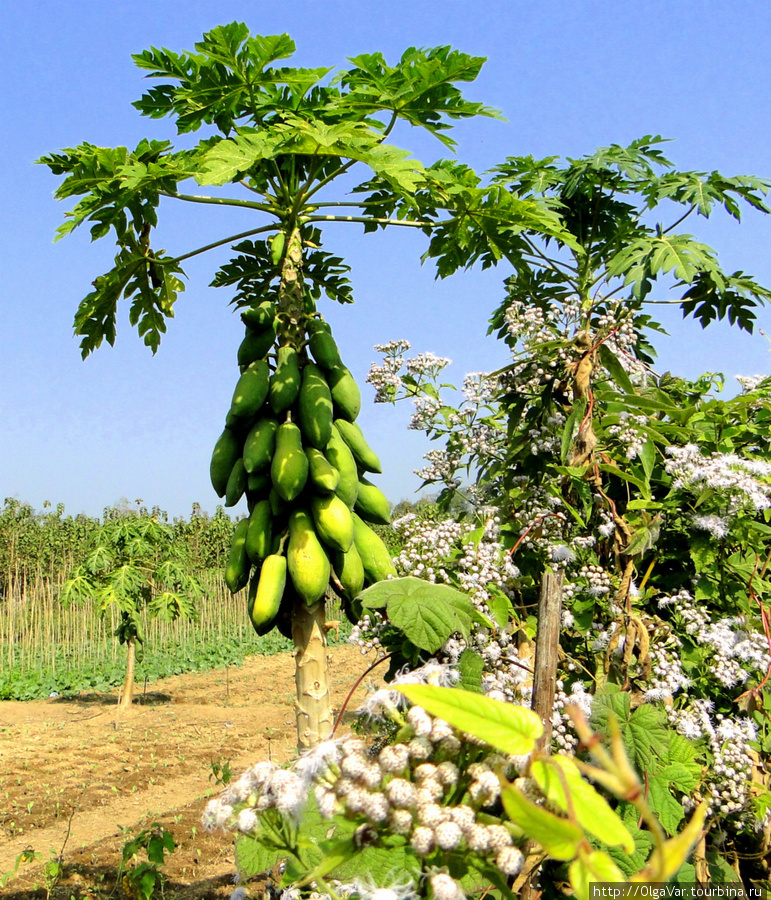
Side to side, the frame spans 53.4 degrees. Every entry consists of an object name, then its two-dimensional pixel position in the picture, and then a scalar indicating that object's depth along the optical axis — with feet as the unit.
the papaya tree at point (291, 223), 6.75
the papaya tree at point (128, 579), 34.68
